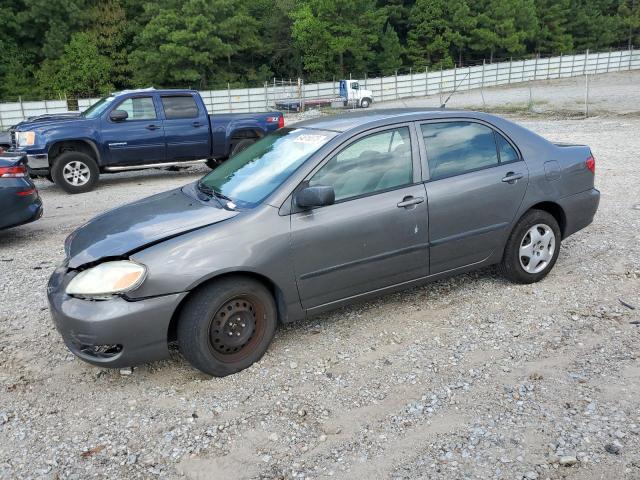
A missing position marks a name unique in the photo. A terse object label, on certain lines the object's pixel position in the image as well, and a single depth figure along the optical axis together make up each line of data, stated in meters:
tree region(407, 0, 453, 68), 67.12
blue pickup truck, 10.41
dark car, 6.90
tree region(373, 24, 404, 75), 63.31
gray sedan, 3.56
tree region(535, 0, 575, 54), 75.25
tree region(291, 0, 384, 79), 58.50
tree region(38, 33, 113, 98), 52.78
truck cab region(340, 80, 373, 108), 39.44
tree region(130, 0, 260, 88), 51.00
